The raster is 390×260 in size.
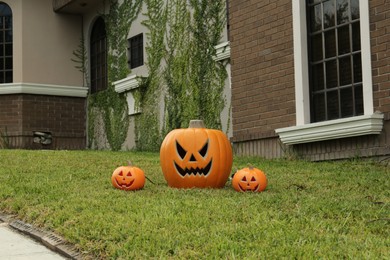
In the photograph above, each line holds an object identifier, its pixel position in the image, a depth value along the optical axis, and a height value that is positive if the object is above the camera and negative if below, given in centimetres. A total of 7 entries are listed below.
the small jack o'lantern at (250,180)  625 -37
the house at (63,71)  1660 +233
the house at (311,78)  839 +103
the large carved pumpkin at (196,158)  644 -13
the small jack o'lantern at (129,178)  646 -33
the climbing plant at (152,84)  1439 +156
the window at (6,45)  1791 +322
